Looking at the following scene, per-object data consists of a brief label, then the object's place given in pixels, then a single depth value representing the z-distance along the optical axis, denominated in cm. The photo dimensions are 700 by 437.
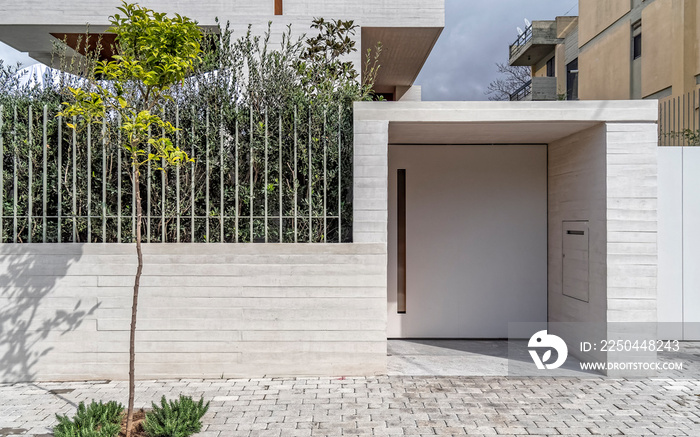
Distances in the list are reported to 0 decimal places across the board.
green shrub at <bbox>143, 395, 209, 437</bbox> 427
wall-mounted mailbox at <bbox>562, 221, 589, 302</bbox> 666
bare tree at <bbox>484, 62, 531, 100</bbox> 3087
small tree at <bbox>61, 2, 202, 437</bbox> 438
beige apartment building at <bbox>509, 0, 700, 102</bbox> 1373
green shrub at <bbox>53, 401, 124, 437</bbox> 412
